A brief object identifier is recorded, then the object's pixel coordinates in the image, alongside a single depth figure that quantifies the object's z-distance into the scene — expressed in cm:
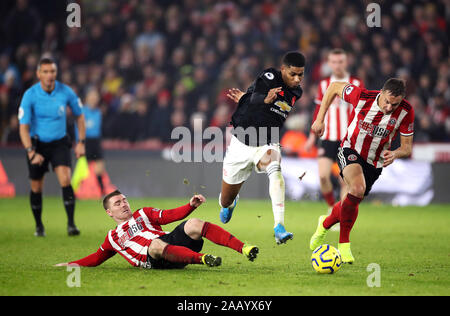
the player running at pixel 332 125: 1964
